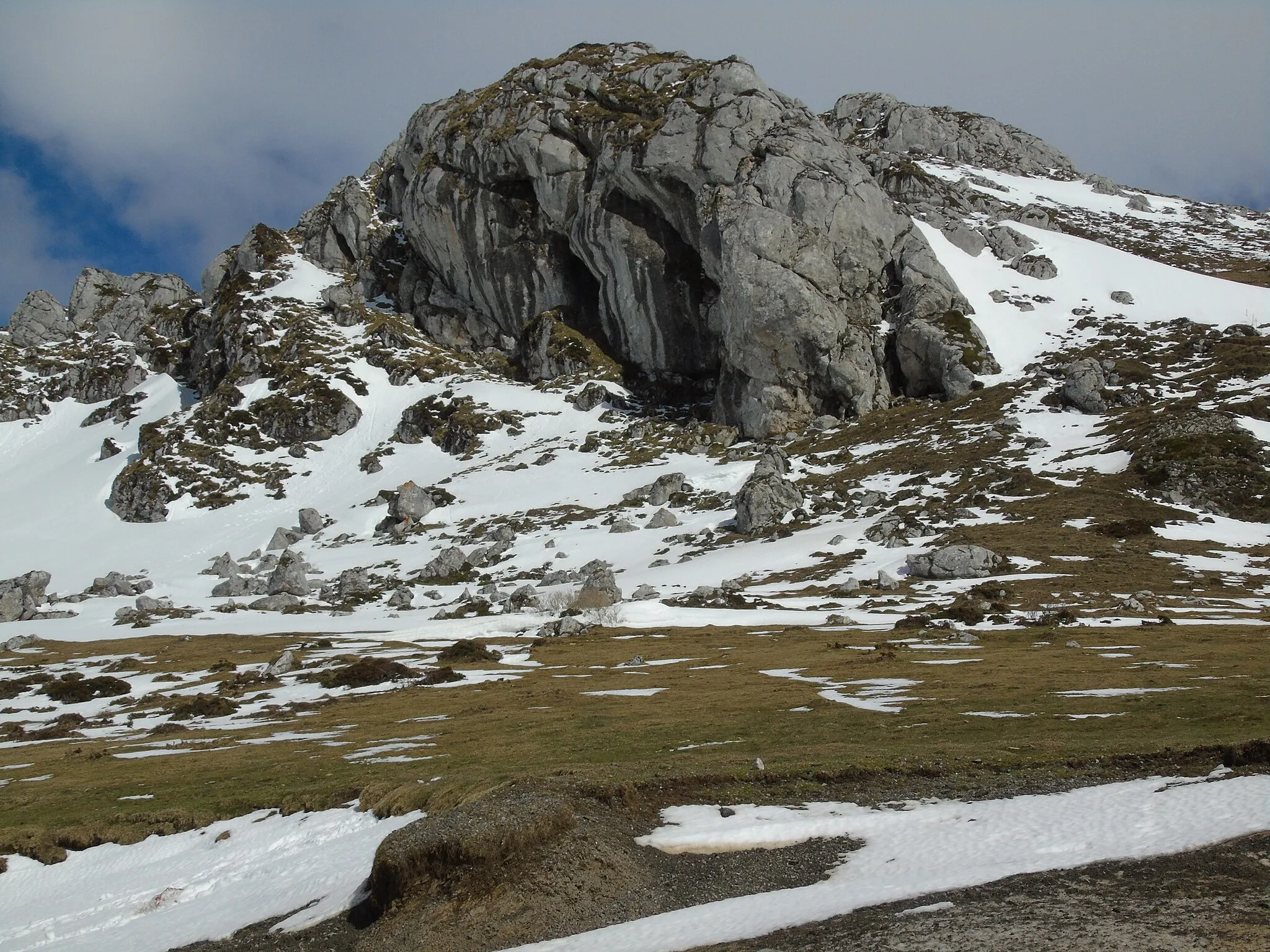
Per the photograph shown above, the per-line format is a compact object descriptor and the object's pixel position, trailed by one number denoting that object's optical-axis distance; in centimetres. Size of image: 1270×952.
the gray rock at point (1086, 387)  11262
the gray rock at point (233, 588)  10138
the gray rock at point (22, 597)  8881
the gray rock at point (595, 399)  15275
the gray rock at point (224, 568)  10769
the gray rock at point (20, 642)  7450
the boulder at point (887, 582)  7369
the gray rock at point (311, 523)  12144
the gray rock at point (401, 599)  8931
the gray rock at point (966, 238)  17075
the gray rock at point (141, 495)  13162
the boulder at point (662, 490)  11100
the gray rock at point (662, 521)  10300
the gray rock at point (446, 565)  9781
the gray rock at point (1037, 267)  16338
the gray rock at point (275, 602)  9275
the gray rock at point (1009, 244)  16925
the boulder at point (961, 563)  7269
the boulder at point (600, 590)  7481
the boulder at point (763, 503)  9556
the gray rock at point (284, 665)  5656
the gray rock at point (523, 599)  8062
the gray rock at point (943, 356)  13100
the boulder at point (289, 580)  9812
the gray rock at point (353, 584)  9506
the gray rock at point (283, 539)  11550
